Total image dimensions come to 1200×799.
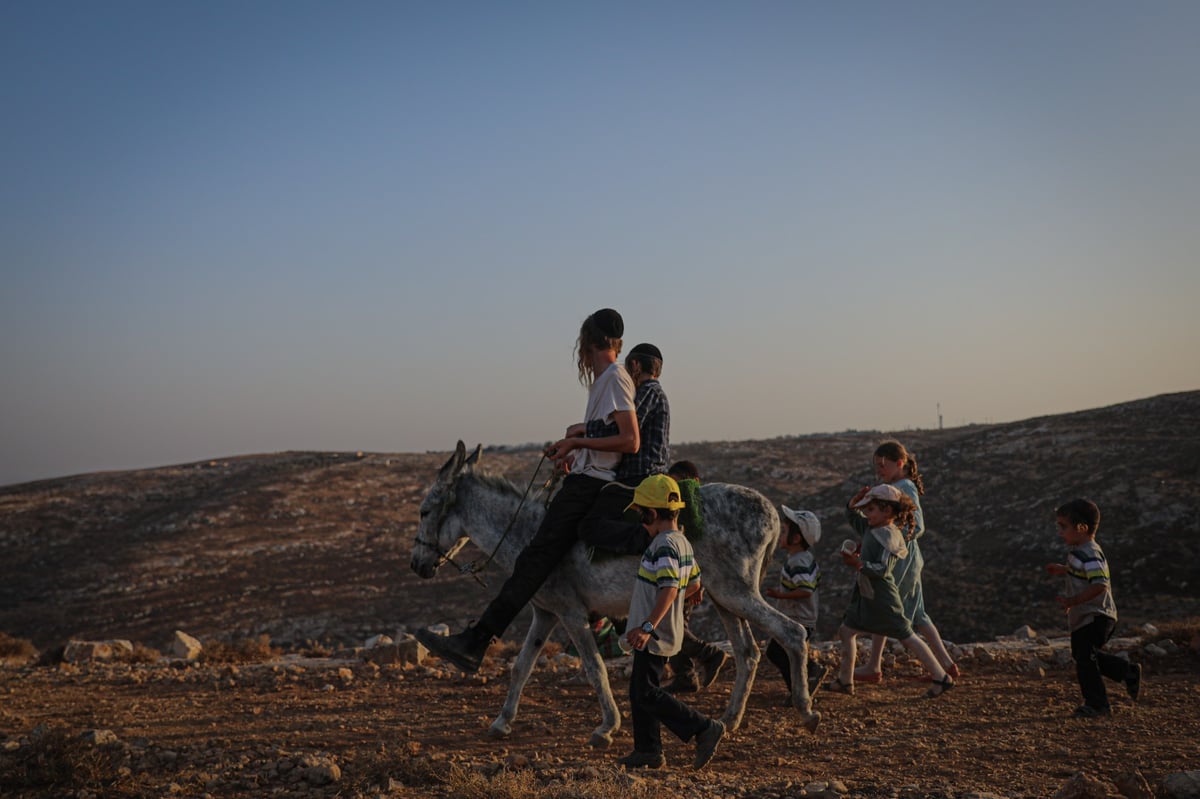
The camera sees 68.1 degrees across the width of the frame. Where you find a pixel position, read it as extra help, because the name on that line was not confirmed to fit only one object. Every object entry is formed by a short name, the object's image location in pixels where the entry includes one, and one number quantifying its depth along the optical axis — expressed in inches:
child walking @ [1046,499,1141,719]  284.7
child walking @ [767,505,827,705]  328.2
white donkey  271.7
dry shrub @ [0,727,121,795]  224.4
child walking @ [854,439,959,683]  327.0
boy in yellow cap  221.3
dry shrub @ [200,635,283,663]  526.9
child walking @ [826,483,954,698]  304.5
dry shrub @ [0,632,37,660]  655.8
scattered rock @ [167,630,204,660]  580.1
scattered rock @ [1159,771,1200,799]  193.8
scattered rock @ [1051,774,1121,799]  181.9
